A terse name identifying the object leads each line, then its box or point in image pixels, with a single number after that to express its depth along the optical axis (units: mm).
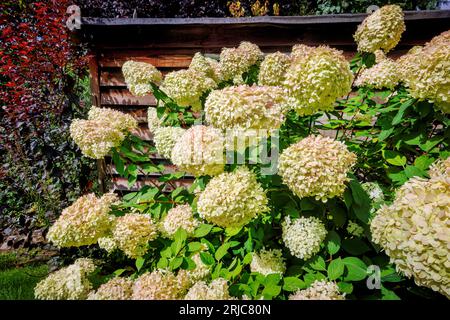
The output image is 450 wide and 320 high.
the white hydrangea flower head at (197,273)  1214
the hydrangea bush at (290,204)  967
